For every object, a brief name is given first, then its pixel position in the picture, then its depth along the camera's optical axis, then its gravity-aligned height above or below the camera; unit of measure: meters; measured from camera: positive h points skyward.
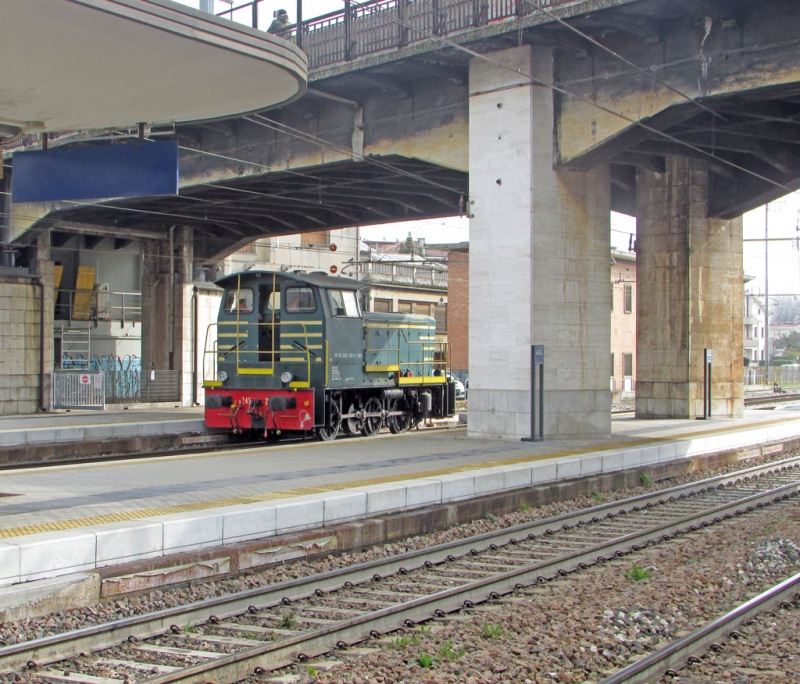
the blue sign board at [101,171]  10.38 +2.15
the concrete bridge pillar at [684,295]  23.66 +1.72
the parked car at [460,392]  34.88 -1.24
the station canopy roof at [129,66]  7.66 +2.79
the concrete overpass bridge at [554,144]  15.94 +4.63
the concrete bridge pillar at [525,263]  17.36 +1.89
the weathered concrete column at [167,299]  31.17 +2.06
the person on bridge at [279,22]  20.41 +7.68
